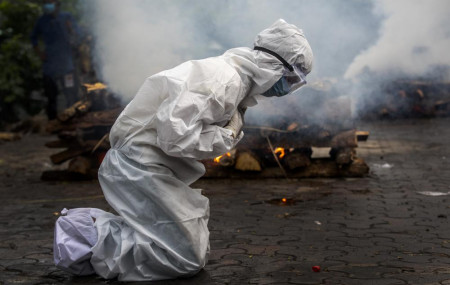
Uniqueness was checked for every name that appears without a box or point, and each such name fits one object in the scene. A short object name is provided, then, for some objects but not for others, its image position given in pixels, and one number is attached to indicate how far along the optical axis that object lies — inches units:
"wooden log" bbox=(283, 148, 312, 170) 332.2
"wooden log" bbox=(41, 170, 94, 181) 345.1
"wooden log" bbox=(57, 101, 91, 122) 346.3
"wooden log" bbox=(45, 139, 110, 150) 348.8
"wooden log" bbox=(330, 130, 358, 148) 332.8
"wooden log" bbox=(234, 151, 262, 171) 332.5
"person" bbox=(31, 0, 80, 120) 462.9
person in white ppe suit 165.8
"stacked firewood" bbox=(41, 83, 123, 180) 344.5
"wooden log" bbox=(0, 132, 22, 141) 518.0
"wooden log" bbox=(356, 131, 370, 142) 368.8
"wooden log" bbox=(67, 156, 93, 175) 343.0
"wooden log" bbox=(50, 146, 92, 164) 351.6
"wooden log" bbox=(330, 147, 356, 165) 330.3
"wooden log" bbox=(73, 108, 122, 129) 342.0
